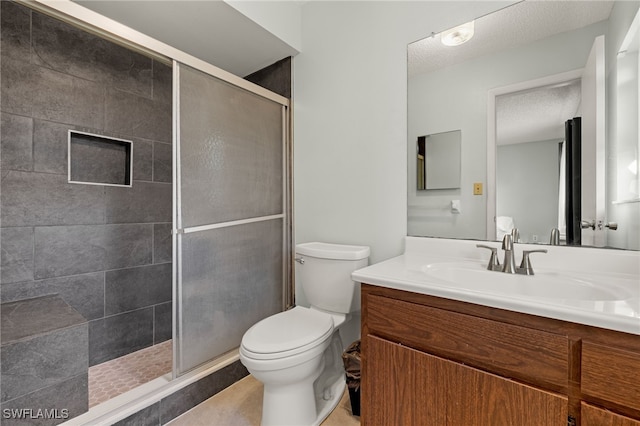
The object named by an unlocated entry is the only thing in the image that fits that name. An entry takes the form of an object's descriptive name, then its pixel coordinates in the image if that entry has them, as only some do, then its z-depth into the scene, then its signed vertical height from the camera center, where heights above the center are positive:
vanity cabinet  0.69 -0.44
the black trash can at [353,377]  1.45 -0.84
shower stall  1.35 -0.04
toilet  1.22 -0.58
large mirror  1.10 +0.41
